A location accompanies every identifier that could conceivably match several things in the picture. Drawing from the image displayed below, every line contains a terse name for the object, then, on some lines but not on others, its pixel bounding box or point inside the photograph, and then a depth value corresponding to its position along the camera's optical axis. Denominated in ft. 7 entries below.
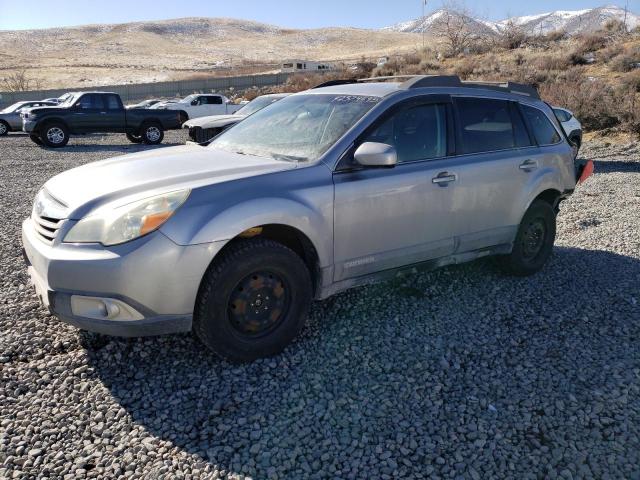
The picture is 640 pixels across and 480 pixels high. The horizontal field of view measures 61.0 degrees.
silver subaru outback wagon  10.12
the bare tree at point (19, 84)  166.11
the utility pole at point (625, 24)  115.98
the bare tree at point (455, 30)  143.44
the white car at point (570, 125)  42.91
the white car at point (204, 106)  81.15
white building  183.73
